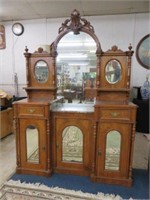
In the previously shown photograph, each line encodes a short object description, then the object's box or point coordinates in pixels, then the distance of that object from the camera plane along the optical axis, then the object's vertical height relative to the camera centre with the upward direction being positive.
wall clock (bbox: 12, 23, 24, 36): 4.26 +1.21
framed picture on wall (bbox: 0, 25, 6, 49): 4.36 +1.01
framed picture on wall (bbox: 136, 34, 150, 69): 3.90 +0.62
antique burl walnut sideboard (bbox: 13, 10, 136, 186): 2.05 -0.46
